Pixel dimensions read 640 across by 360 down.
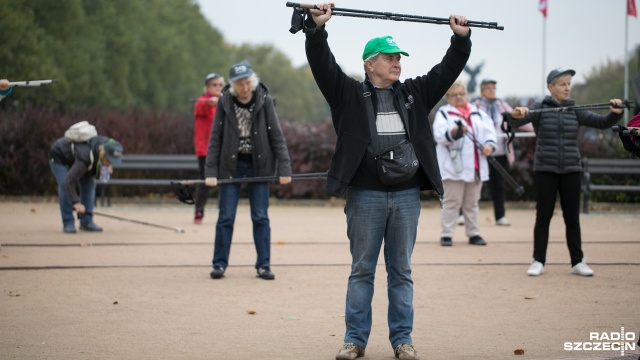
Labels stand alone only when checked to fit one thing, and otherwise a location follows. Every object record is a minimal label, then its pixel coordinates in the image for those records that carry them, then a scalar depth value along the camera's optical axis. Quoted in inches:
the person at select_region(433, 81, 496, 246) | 517.7
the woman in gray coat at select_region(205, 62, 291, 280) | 404.2
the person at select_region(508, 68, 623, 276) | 404.5
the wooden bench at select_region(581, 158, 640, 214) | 714.8
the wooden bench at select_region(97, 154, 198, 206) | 797.2
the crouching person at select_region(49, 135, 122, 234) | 553.6
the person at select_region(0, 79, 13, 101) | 412.5
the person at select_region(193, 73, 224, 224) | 600.7
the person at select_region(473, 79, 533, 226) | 624.1
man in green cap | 262.5
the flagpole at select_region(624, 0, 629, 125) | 1360.5
